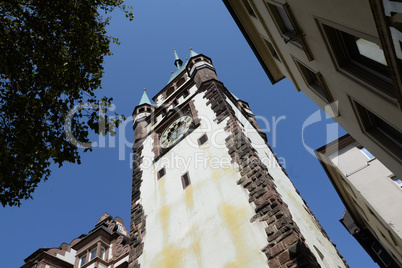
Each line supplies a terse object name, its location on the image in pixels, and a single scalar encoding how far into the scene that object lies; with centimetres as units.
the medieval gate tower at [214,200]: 977
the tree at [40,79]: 822
